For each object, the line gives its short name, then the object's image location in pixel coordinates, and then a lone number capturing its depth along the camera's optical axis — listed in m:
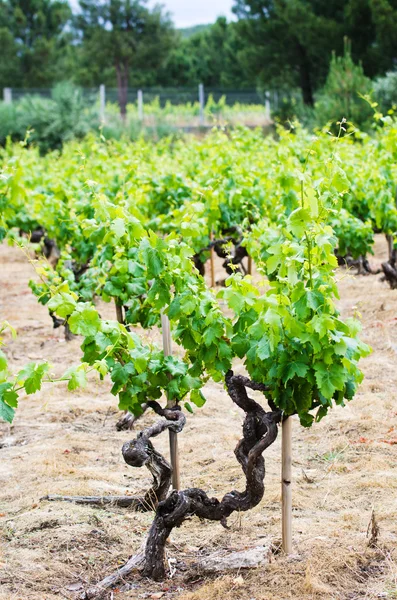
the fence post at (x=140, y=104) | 33.71
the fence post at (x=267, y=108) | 33.72
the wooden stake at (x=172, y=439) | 4.43
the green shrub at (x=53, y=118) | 29.53
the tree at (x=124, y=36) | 40.91
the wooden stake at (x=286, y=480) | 3.95
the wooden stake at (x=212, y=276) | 9.32
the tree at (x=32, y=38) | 40.53
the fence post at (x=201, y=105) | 34.09
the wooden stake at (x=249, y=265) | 9.28
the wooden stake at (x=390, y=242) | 9.70
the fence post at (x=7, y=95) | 33.19
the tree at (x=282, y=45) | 29.92
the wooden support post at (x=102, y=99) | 32.12
